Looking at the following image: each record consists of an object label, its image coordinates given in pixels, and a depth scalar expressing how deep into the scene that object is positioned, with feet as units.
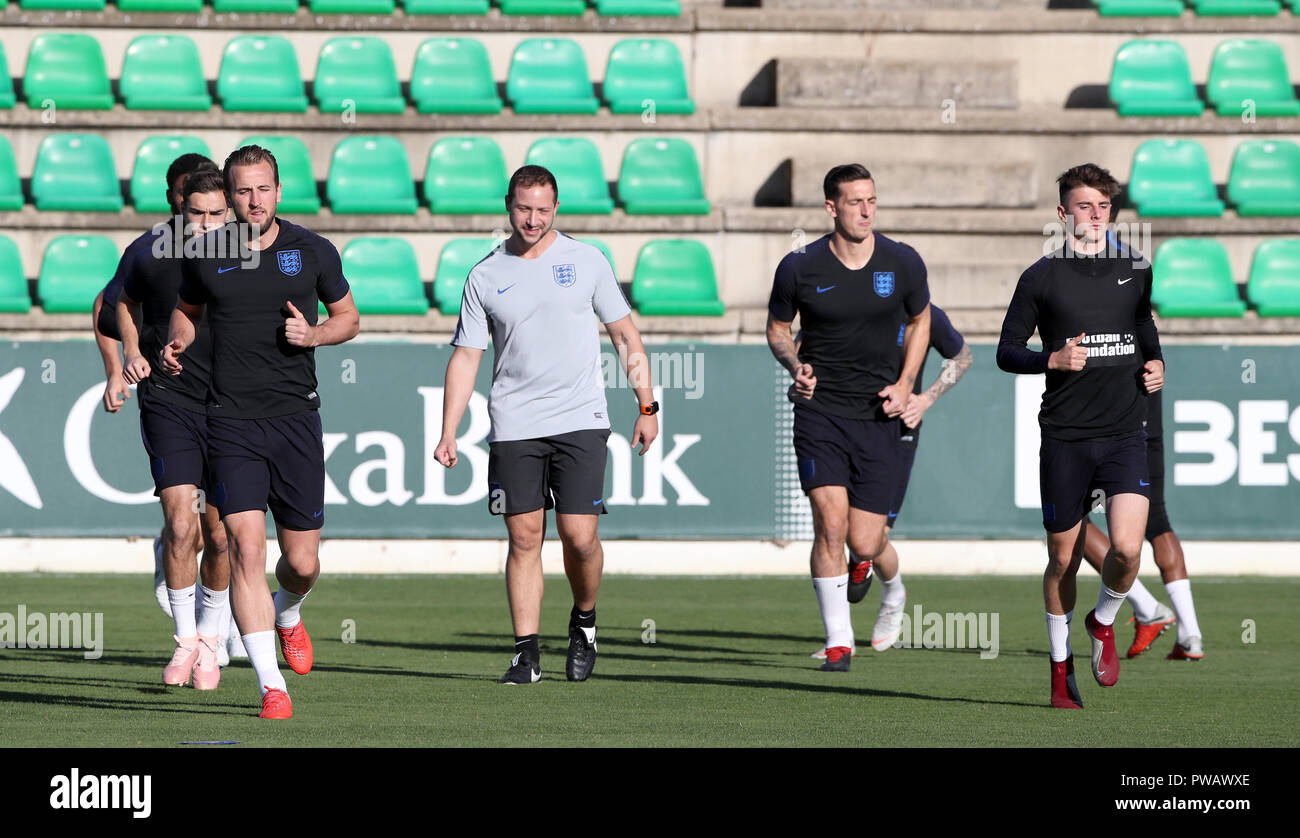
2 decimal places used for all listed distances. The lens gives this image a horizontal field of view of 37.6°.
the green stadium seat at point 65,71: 63.00
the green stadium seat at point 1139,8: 67.67
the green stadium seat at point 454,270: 57.16
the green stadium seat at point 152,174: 59.62
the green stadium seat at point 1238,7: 67.97
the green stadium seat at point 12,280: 57.26
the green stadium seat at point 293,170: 60.29
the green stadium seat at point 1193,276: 59.93
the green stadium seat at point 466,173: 60.95
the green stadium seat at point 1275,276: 59.93
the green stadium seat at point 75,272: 57.00
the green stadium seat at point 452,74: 64.03
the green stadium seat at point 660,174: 61.77
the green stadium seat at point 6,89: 61.57
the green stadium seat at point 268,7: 65.31
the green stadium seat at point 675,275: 59.06
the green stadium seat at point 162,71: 63.26
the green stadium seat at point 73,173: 59.98
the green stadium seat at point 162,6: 65.00
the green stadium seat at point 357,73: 63.77
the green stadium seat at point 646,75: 64.39
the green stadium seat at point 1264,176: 63.41
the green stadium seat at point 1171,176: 62.95
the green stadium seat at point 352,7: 65.41
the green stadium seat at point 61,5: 64.64
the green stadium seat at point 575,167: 60.59
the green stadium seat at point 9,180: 60.03
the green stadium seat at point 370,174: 60.64
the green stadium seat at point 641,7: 66.33
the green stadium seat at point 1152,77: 65.51
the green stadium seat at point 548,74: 64.13
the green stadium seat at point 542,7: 65.98
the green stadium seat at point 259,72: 63.36
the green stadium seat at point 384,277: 56.70
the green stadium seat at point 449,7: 65.67
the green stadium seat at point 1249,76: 65.87
